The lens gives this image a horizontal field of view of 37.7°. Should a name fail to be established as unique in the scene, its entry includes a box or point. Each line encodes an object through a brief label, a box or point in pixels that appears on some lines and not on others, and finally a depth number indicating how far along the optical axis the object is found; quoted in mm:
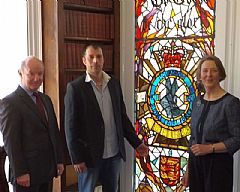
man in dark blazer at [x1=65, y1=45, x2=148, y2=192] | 2562
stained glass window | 2867
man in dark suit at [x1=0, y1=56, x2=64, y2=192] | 2145
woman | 2209
